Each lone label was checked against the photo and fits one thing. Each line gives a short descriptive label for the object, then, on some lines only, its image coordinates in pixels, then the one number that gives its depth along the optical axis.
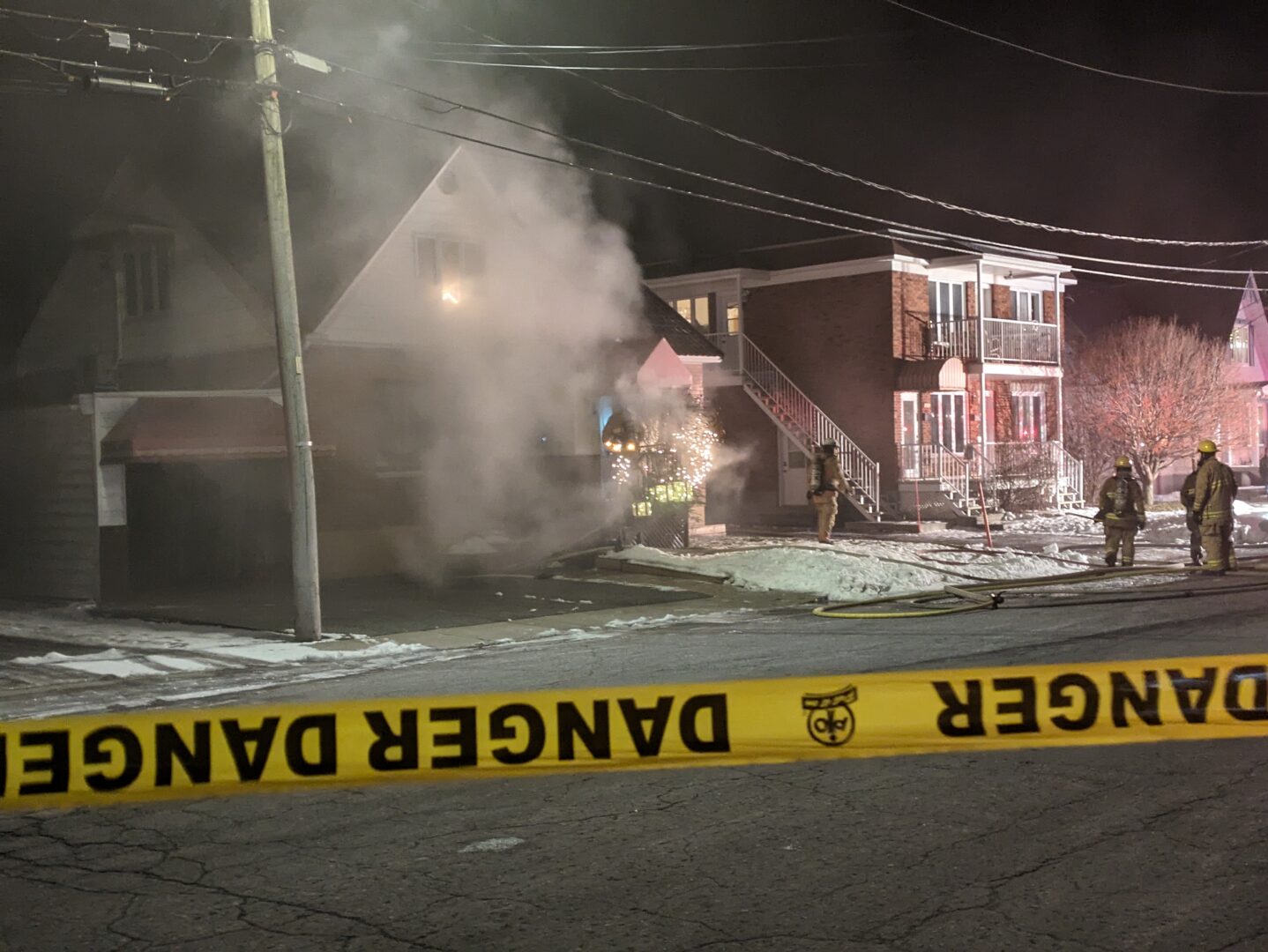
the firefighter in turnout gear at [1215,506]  14.45
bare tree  28.83
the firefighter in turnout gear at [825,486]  19.41
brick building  27.34
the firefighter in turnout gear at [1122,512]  16.16
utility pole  11.61
